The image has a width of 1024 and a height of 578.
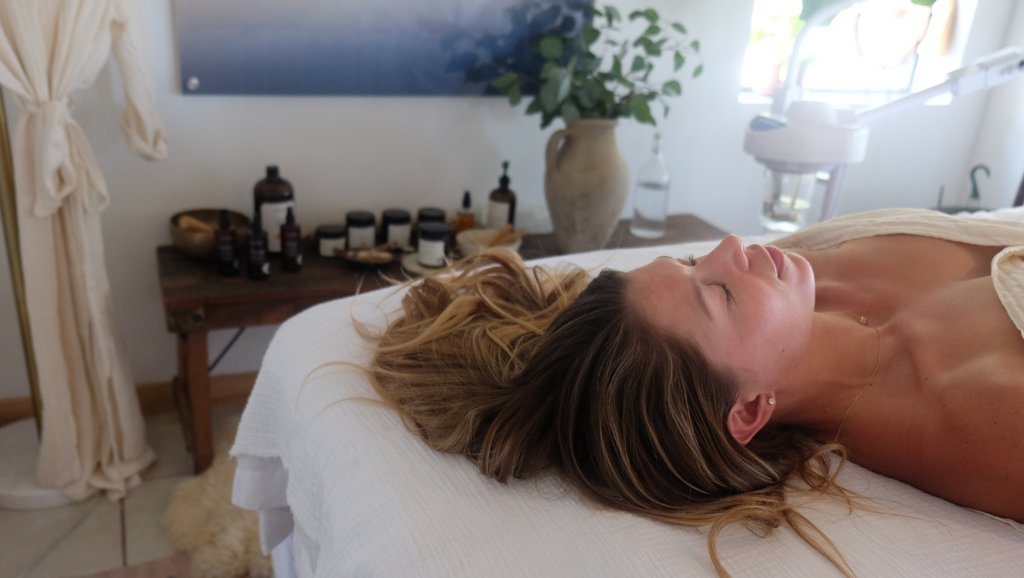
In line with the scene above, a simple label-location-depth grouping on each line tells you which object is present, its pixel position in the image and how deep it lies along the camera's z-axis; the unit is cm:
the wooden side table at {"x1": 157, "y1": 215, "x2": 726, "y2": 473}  171
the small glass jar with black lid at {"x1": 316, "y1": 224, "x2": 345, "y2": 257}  197
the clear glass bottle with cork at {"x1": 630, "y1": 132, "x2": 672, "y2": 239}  236
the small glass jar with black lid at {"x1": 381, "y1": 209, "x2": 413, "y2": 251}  204
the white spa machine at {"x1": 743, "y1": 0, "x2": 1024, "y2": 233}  181
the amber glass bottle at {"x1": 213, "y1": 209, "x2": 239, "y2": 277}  177
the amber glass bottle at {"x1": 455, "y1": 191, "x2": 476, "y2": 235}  215
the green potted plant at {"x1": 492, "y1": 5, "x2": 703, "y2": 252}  200
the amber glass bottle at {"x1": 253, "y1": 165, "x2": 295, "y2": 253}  189
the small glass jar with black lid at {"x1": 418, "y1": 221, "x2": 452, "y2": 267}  189
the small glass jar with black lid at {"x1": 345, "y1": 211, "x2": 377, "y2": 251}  198
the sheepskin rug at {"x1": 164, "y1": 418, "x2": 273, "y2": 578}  163
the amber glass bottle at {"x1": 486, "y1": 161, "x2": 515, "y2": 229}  215
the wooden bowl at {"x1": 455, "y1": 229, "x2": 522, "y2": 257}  200
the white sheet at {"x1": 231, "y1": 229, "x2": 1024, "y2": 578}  79
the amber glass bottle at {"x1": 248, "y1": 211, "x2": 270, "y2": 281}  177
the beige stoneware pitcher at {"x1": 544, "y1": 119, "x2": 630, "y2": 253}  204
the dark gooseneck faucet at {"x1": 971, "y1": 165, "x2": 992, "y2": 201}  295
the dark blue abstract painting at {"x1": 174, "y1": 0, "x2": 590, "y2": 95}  185
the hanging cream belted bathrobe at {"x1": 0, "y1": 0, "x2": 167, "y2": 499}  147
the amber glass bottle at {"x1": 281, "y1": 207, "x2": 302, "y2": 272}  184
